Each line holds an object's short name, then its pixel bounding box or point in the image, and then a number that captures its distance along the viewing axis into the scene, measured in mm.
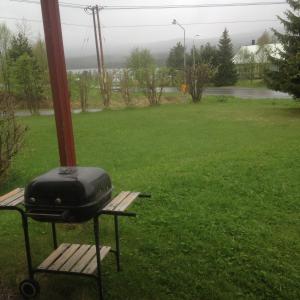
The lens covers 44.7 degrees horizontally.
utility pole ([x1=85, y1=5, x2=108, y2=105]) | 25436
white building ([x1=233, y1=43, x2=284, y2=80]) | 47281
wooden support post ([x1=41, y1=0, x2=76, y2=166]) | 3812
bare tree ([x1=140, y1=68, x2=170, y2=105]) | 20656
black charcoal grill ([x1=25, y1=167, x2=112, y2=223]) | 2553
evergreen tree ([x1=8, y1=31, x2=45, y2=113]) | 21719
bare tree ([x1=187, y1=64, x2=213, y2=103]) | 21062
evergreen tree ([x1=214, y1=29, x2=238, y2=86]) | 43688
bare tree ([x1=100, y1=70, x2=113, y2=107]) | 20625
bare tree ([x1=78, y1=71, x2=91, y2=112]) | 19703
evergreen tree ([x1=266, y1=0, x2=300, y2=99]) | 13953
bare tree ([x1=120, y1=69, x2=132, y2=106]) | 20594
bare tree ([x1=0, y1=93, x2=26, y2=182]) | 6359
